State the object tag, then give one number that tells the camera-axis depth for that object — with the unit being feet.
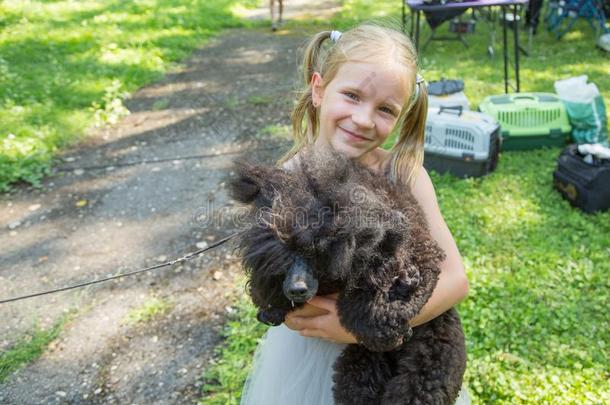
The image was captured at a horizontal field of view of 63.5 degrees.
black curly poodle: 4.11
